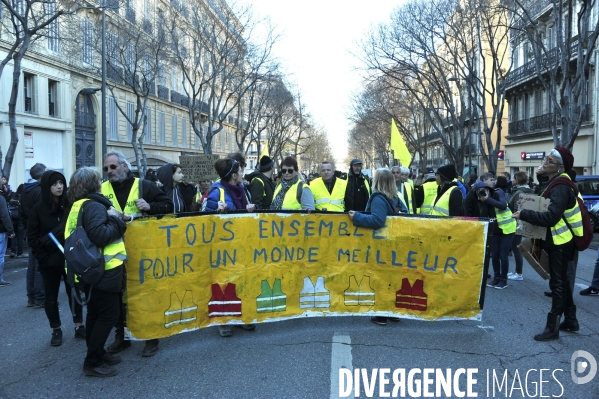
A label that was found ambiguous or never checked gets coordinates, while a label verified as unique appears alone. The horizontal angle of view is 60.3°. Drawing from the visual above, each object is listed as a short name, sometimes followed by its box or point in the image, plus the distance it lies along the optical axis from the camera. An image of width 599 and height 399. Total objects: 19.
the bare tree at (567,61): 14.30
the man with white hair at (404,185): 8.44
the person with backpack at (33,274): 6.70
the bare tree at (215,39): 22.77
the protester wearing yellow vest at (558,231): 5.07
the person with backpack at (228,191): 5.66
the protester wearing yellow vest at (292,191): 6.27
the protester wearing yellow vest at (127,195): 4.94
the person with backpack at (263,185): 7.52
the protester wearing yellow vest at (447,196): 7.27
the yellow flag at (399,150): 9.45
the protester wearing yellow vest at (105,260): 4.20
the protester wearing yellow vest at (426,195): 8.49
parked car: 16.84
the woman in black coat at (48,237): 5.09
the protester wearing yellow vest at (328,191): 7.29
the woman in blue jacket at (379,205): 5.32
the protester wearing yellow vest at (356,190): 7.66
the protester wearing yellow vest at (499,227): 7.73
